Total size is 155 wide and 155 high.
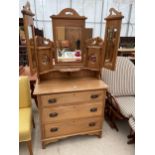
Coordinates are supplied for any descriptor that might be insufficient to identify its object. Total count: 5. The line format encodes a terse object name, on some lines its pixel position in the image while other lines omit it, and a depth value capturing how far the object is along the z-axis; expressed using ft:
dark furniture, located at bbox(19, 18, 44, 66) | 9.40
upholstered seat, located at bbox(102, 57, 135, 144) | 7.19
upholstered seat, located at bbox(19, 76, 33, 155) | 5.00
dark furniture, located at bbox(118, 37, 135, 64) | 15.48
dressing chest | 5.24
